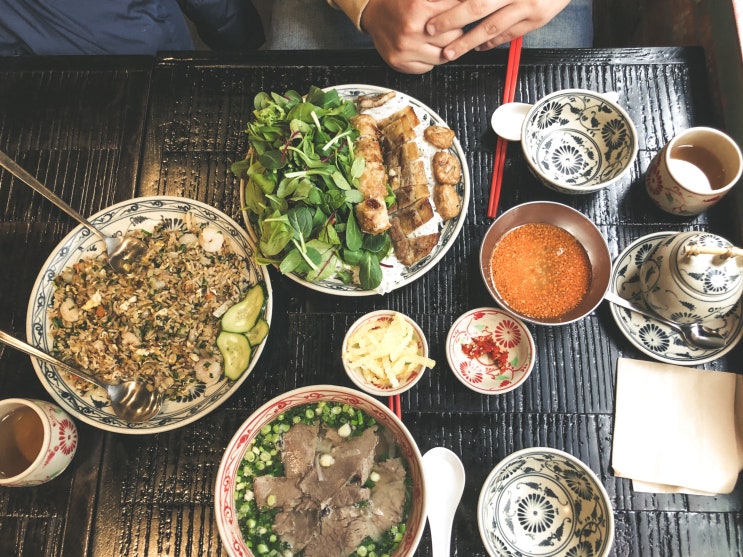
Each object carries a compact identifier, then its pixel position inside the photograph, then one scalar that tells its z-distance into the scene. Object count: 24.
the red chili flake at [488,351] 0.61
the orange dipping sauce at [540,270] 0.62
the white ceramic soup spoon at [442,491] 0.57
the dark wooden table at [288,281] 0.58
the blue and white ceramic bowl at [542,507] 0.55
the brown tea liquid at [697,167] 0.61
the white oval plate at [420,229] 0.60
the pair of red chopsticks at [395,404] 0.60
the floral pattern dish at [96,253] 0.57
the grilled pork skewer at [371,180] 0.59
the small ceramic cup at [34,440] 0.55
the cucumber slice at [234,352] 0.57
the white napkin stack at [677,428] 0.58
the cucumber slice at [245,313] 0.59
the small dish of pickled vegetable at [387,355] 0.59
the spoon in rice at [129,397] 0.57
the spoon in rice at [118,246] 0.60
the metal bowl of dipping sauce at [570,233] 0.60
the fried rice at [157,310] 0.59
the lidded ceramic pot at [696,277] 0.54
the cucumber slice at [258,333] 0.58
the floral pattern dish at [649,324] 0.59
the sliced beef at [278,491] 0.56
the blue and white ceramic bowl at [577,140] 0.63
